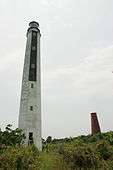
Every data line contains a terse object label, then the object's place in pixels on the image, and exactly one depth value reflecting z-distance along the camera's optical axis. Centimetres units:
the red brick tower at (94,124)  3547
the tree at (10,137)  1783
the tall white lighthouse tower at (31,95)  2383
